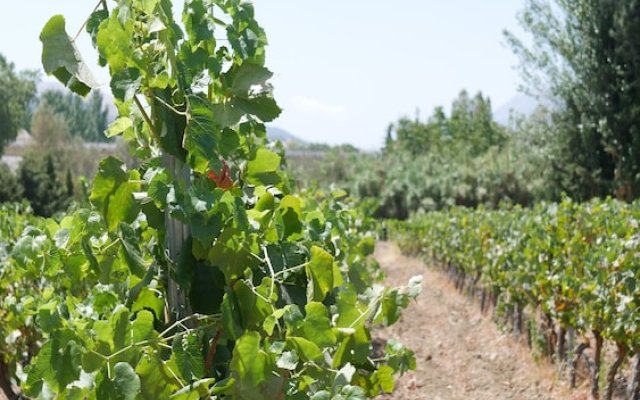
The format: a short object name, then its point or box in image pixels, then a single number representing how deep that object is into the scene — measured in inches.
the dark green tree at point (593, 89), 741.3
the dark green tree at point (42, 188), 1267.2
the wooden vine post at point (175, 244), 80.7
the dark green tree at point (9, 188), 1254.9
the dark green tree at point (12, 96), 1888.5
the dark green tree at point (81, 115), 4778.5
